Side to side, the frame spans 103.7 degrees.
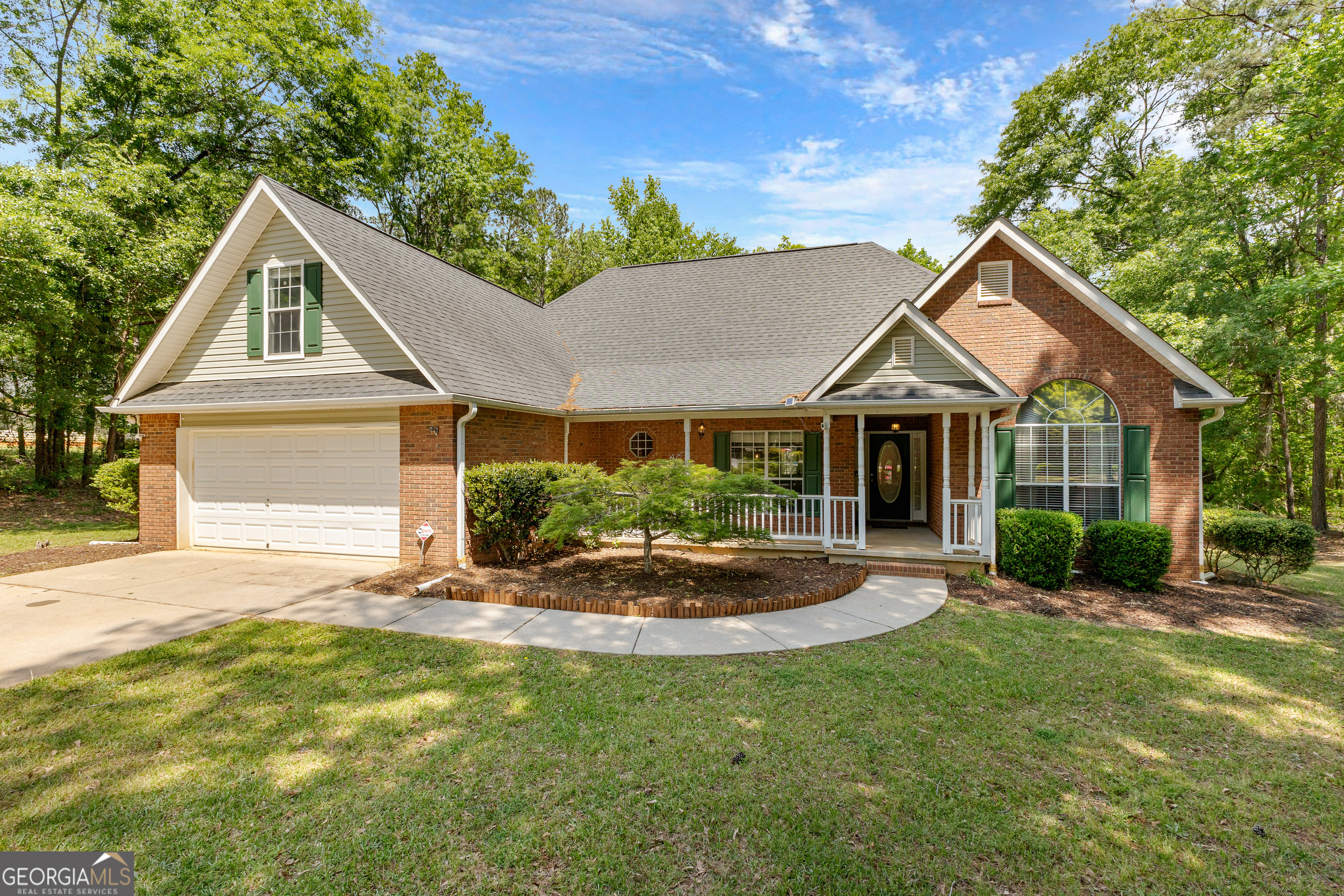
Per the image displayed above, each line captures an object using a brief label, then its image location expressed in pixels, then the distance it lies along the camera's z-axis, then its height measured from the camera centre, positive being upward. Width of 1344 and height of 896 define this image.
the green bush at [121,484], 11.89 -0.80
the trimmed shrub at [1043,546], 8.38 -1.62
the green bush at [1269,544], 8.53 -1.67
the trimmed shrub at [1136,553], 8.42 -1.75
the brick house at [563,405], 9.02 +0.75
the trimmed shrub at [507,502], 8.72 -0.92
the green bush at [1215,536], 9.34 -1.64
